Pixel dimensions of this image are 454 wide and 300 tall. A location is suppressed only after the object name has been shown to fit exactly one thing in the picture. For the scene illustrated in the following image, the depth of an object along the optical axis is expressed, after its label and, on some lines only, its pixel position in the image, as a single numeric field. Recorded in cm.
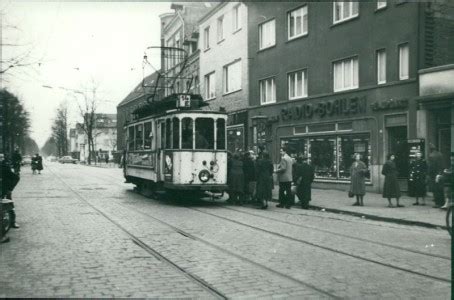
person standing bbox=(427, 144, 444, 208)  1545
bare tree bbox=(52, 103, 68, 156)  8819
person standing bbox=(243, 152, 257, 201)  1659
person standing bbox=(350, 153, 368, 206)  1548
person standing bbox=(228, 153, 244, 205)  1628
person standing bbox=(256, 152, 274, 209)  1525
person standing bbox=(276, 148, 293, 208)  1541
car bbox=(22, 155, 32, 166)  7079
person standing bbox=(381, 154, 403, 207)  1502
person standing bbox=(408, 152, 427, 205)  1547
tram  1583
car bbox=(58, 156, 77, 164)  8671
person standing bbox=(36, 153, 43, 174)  4097
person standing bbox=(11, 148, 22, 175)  2797
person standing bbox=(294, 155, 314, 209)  1552
